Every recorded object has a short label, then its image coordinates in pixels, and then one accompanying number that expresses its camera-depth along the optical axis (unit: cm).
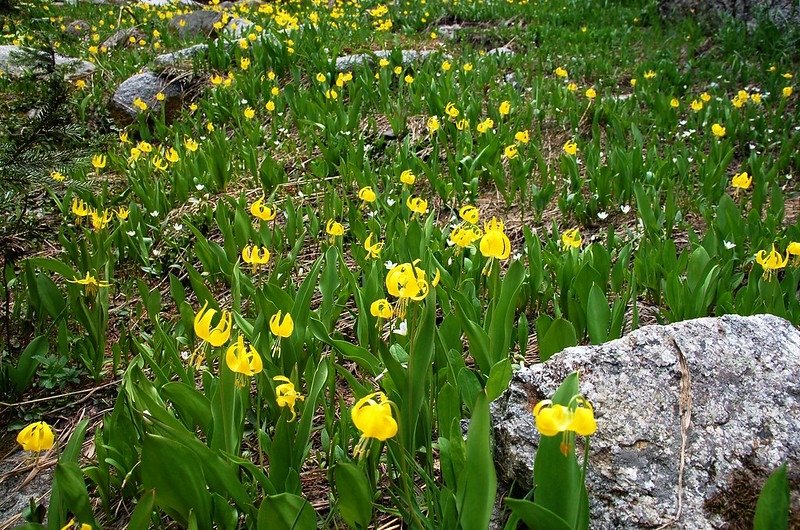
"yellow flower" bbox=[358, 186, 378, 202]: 269
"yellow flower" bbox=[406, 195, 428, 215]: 269
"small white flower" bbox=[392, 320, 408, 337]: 192
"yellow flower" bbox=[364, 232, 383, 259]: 227
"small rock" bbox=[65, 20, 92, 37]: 879
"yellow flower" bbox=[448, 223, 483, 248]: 204
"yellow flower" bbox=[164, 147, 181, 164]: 363
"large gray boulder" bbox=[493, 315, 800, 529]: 125
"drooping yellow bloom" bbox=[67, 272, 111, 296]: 212
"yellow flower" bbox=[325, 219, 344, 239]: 254
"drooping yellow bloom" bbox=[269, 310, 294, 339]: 159
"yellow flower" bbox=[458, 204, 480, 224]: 216
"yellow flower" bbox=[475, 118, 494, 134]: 409
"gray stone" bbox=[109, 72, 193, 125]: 555
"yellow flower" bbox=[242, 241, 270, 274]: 213
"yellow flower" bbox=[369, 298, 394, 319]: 173
